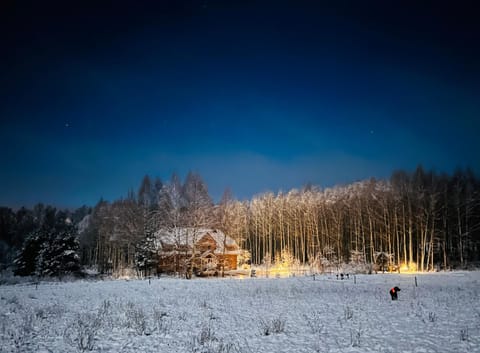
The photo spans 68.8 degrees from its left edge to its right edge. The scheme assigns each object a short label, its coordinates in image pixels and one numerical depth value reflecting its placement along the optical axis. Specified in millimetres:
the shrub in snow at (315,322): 12595
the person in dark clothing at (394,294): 19547
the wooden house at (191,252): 43469
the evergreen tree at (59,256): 41688
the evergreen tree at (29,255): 45469
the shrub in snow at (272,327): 12277
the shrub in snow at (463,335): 10926
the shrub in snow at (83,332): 10570
